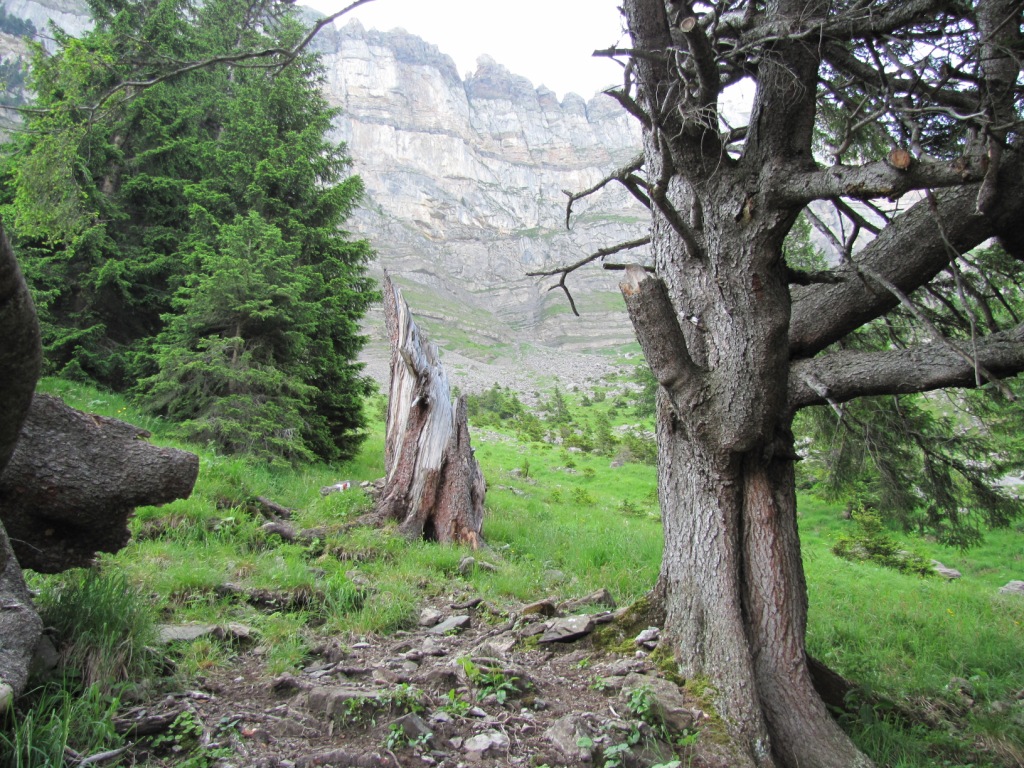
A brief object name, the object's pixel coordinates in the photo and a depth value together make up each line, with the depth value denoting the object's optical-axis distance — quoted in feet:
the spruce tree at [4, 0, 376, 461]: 30.40
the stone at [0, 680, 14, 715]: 6.59
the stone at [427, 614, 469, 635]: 14.49
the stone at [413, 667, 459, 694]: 10.56
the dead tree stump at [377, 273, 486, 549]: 24.39
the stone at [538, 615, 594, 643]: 13.58
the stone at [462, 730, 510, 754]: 8.77
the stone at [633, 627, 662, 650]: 12.79
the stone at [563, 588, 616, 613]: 16.72
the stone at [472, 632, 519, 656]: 12.58
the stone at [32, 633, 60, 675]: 8.23
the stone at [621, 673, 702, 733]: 10.10
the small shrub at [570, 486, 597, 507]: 48.55
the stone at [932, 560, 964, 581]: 40.44
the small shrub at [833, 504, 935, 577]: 39.14
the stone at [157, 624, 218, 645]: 11.18
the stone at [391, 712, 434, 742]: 8.63
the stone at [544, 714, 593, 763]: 8.80
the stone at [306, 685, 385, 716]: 9.14
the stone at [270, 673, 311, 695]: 10.17
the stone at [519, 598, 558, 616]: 15.44
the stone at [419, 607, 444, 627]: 15.19
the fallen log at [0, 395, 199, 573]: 9.20
